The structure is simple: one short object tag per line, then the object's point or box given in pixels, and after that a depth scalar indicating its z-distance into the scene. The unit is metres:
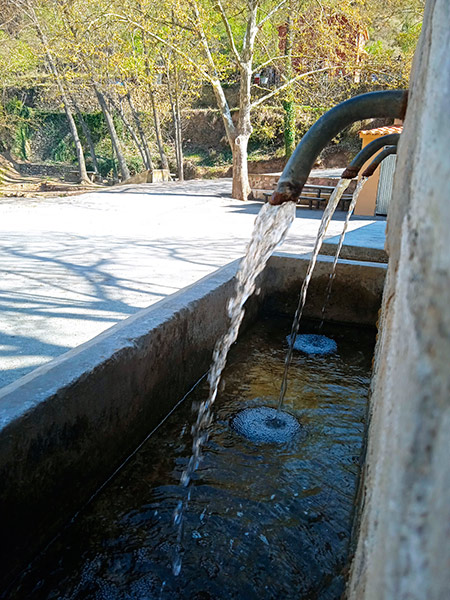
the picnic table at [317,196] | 14.07
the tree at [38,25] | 17.72
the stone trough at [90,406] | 1.77
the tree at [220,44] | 12.78
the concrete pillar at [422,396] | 0.42
